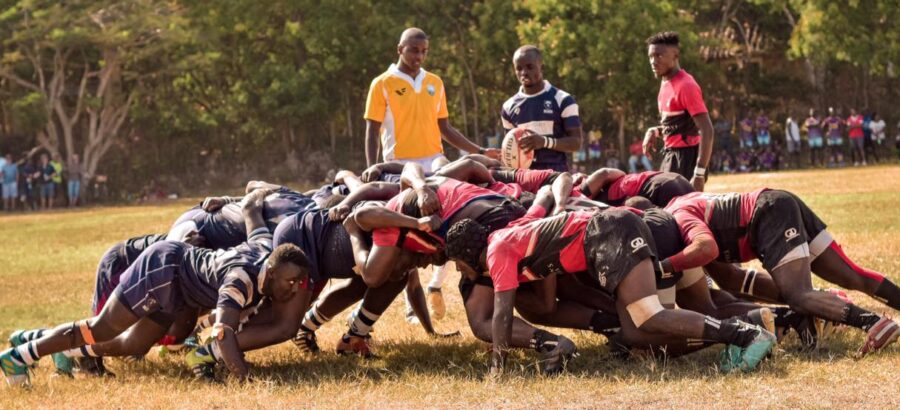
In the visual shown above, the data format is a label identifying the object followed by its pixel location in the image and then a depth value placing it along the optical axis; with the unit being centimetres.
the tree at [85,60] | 4175
